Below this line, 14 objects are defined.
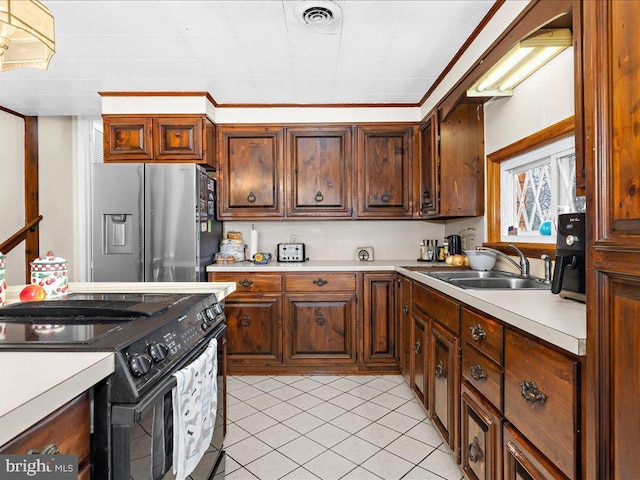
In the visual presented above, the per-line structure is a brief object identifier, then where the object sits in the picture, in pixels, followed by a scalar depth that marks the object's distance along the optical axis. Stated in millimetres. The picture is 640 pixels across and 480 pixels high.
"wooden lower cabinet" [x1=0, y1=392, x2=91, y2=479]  632
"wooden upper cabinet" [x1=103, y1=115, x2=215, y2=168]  3074
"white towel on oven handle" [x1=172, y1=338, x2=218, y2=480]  1082
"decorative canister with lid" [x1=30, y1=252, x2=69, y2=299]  1446
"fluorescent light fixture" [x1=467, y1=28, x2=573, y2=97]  1601
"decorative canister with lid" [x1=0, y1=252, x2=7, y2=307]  1274
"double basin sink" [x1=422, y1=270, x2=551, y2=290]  2004
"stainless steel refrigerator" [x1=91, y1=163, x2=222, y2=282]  2920
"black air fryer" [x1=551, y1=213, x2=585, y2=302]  1354
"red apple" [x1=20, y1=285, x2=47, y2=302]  1350
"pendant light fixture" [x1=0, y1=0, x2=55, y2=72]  1137
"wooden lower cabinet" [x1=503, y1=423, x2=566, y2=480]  1053
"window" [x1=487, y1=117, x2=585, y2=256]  1988
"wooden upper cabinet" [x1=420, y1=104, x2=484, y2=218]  2799
